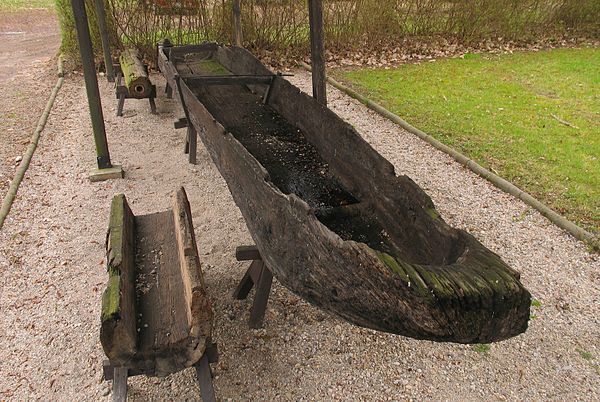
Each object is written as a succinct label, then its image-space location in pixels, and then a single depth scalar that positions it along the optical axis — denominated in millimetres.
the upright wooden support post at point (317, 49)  4482
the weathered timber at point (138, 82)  6395
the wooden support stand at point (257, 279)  2965
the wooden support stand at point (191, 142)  5344
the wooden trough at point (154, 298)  2146
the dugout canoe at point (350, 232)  1854
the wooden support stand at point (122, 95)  6555
